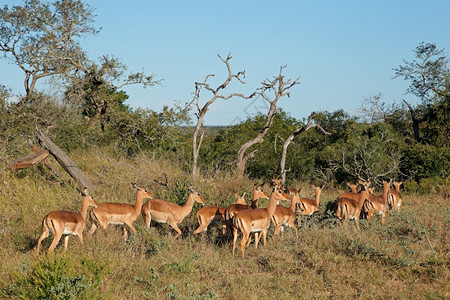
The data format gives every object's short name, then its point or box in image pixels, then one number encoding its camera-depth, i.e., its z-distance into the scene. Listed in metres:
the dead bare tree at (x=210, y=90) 24.91
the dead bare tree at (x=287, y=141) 26.54
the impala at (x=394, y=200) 20.86
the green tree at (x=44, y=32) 34.81
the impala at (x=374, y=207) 18.48
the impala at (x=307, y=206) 18.45
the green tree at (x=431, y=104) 30.59
